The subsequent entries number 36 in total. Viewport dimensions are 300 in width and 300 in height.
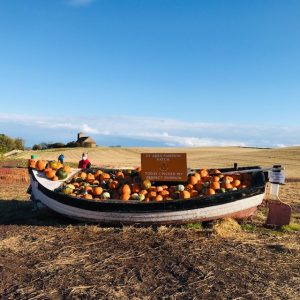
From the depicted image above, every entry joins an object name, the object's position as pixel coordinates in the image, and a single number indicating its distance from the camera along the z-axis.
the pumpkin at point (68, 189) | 7.43
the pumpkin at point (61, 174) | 8.09
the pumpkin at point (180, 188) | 7.12
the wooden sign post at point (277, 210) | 7.04
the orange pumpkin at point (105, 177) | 8.19
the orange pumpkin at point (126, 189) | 7.10
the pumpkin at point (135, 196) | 6.95
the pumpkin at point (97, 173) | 8.41
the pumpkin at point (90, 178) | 8.10
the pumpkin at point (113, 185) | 7.66
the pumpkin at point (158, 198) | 6.88
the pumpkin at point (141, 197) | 6.92
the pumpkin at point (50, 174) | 8.03
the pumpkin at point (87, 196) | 7.18
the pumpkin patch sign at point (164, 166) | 7.36
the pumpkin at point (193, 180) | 7.45
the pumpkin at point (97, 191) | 7.36
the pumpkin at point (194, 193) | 6.97
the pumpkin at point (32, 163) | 8.29
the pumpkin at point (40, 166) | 8.23
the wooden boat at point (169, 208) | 6.44
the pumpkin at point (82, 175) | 8.24
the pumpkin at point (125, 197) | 7.01
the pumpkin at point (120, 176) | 8.11
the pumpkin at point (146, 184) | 7.35
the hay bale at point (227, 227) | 6.30
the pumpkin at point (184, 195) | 6.82
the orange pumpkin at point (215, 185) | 7.12
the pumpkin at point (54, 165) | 8.32
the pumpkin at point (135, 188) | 7.33
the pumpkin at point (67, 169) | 8.27
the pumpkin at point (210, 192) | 6.91
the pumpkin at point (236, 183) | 7.47
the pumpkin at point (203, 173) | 8.01
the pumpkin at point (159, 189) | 7.21
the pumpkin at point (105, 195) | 7.23
